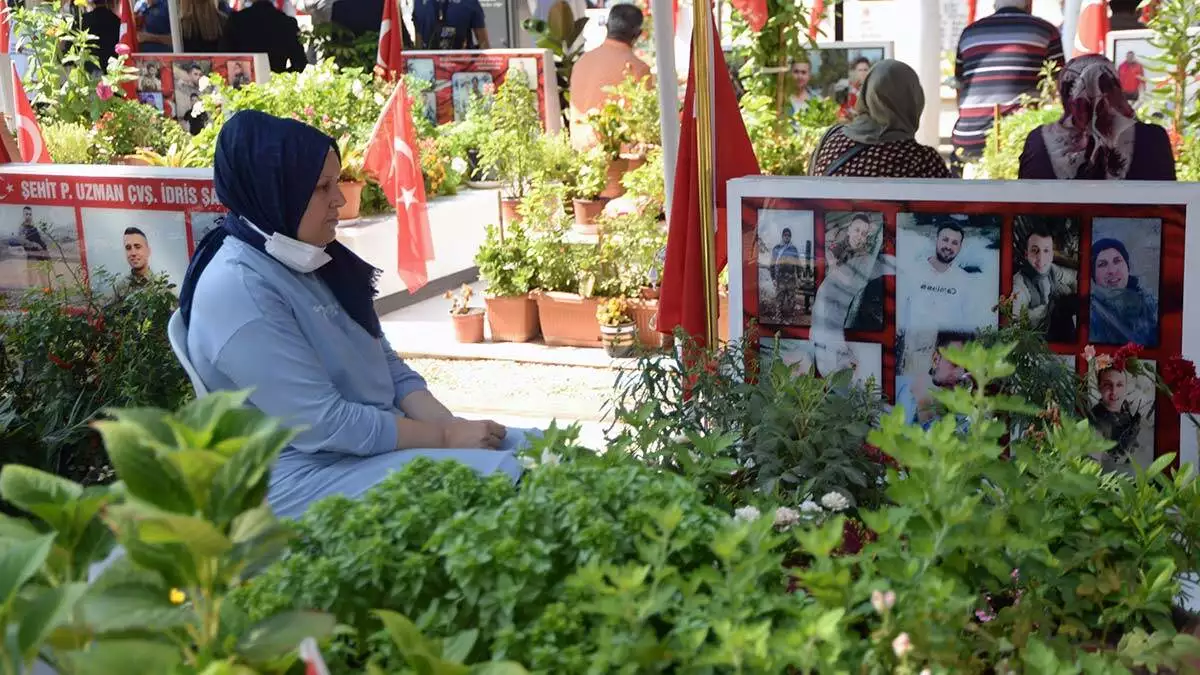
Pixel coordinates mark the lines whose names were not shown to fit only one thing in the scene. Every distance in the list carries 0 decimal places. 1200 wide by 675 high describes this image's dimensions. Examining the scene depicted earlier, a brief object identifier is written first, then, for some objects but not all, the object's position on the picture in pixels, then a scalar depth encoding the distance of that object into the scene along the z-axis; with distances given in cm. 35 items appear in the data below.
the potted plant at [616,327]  632
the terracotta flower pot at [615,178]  885
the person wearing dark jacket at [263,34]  1065
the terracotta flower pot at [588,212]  854
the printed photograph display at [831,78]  876
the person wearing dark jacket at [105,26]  1185
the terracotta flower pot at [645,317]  638
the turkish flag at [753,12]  818
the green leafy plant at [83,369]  384
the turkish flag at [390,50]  809
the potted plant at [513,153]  879
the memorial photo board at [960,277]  314
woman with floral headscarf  443
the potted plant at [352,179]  782
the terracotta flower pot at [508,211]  868
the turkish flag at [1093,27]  854
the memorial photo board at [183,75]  1004
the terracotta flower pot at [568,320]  649
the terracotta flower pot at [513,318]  668
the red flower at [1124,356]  288
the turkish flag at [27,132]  655
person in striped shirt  830
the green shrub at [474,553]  144
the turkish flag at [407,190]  704
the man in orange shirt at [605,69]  938
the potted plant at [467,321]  677
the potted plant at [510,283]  663
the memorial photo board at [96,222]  452
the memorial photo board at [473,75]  1012
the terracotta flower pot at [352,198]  779
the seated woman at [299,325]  295
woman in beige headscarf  464
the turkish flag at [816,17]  883
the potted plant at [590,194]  855
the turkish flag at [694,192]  383
